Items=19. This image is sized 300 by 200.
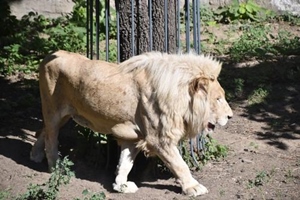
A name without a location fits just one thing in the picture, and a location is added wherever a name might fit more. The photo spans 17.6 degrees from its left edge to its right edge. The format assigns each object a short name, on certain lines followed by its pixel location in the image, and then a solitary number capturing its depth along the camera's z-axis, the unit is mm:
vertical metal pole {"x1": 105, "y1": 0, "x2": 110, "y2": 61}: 8735
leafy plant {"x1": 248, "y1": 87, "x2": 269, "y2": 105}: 11213
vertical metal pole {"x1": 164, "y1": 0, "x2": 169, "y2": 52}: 8590
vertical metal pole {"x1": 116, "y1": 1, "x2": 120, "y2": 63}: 8700
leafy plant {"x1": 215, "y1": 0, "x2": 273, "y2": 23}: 14710
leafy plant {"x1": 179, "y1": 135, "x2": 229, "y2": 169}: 9003
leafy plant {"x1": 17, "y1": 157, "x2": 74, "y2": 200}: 7855
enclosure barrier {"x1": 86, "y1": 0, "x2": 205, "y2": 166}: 8604
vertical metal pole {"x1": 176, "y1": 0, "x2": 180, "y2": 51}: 8679
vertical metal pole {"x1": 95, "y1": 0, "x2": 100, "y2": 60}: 8816
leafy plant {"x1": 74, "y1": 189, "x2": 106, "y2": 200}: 7710
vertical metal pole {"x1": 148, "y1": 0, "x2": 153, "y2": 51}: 8546
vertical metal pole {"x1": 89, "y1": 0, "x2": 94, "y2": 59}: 8859
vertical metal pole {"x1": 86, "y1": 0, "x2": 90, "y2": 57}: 9019
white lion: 7884
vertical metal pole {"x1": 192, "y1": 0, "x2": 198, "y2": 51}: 8878
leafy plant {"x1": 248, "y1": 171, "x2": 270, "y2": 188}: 8580
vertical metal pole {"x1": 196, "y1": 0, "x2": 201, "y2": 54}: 8916
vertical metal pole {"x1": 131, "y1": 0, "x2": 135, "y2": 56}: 8542
